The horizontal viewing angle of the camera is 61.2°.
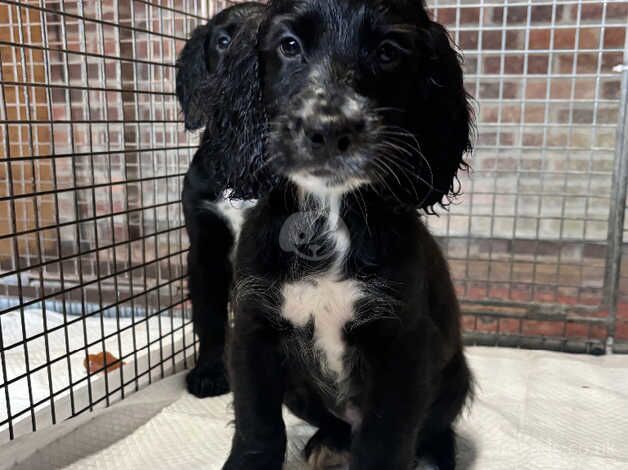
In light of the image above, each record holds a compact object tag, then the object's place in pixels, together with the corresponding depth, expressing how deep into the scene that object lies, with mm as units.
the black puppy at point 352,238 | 288
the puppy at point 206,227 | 479
